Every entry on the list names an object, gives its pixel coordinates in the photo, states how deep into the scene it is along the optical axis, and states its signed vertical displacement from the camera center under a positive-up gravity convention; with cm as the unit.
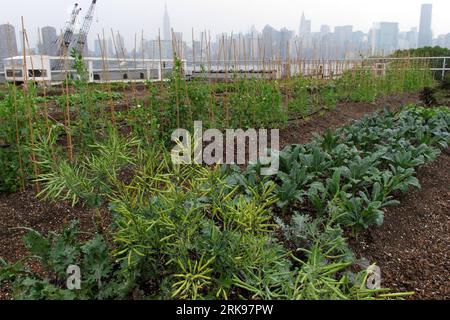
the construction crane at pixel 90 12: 2714 +503
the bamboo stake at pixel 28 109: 296 -24
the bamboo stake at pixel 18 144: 300 -52
